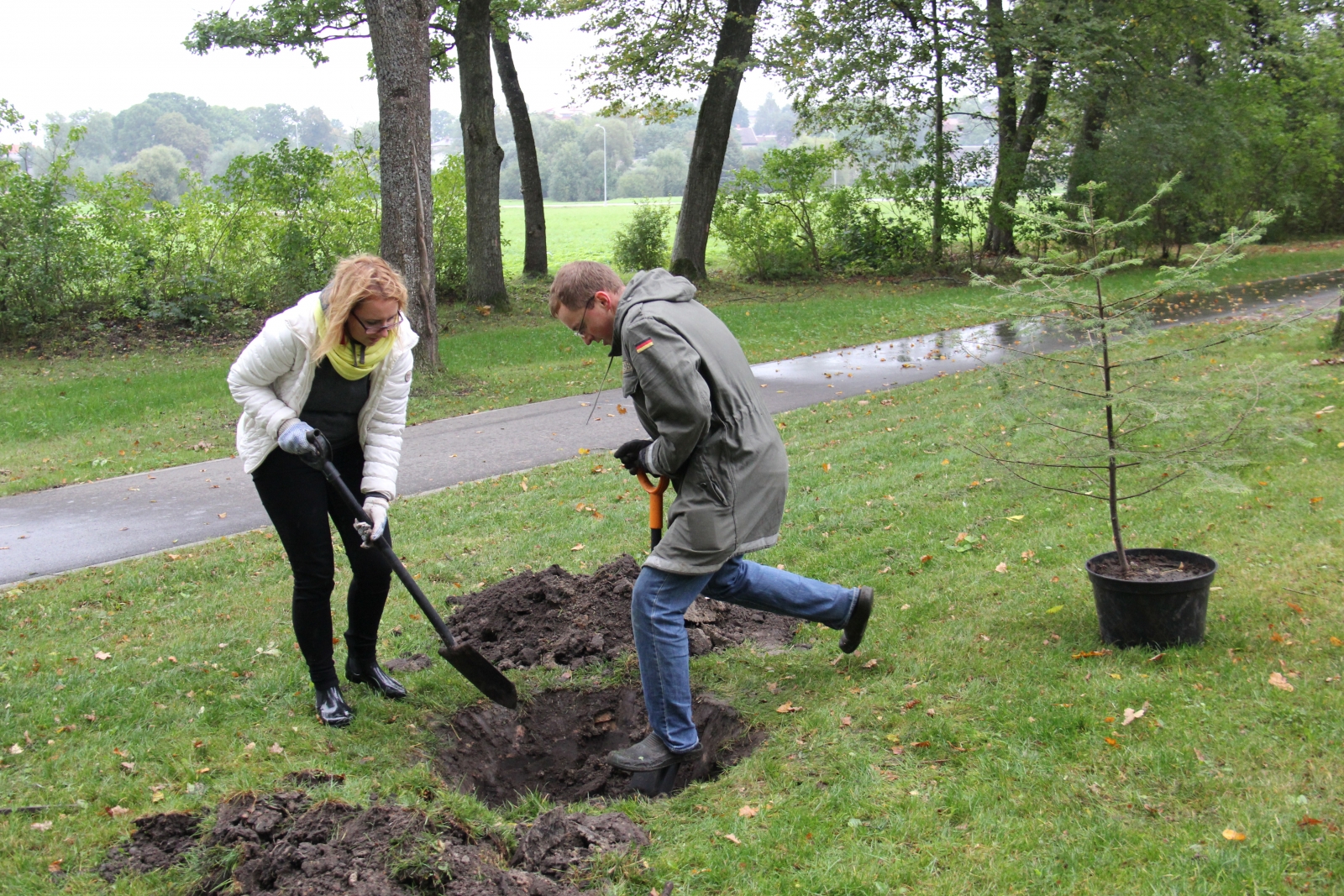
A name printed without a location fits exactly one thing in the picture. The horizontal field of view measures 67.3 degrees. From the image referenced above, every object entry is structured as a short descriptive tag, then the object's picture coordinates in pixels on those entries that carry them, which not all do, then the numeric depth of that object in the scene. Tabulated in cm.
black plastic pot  423
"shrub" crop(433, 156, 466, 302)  2064
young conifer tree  418
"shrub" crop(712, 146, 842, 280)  2430
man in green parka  353
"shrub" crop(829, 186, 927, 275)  2453
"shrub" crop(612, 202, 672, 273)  2433
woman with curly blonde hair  393
